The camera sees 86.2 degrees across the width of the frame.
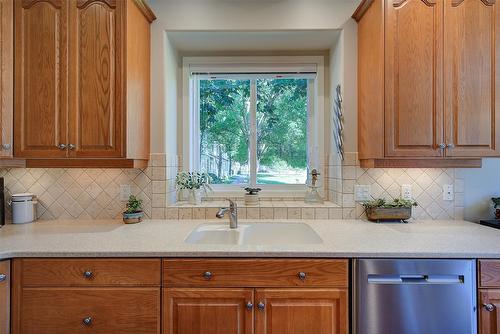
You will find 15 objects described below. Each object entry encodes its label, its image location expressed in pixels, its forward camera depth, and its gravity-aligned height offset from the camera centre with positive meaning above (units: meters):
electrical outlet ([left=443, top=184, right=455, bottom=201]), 1.94 -0.20
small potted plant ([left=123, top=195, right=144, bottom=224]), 1.81 -0.31
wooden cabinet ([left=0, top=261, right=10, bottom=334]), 1.26 -0.61
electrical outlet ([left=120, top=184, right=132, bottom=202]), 1.95 -0.18
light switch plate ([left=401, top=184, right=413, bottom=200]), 1.93 -0.19
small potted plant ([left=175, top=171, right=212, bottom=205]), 2.07 -0.13
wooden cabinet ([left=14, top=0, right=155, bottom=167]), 1.61 +0.53
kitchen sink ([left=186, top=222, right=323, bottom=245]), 1.79 -0.46
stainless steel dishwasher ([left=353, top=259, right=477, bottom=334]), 1.26 -0.63
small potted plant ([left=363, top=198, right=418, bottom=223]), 1.83 -0.31
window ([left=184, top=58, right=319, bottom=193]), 2.39 +0.31
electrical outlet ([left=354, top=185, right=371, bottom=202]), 1.93 -0.20
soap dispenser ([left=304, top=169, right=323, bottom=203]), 2.16 -0.22
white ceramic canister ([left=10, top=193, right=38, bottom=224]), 1.83 -0.28
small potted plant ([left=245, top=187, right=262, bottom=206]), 2.08 -0.24
